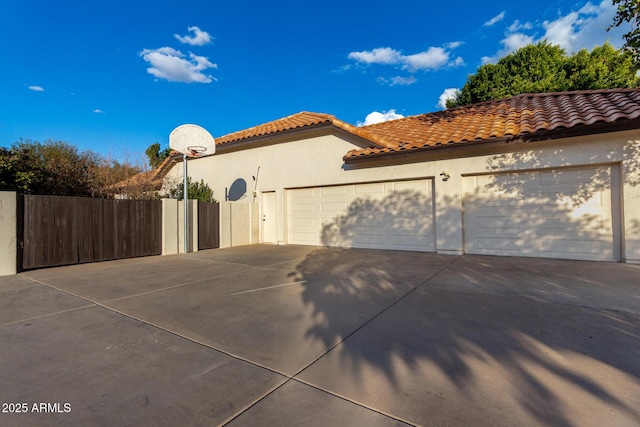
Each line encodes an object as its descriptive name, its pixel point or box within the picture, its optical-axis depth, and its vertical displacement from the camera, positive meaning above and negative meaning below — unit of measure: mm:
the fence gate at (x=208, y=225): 10781 -189
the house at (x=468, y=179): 6941 +1098
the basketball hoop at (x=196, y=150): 10805 +2603
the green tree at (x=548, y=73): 17422 +8997
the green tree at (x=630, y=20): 4615 +3129
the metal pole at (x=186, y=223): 10086 -84
